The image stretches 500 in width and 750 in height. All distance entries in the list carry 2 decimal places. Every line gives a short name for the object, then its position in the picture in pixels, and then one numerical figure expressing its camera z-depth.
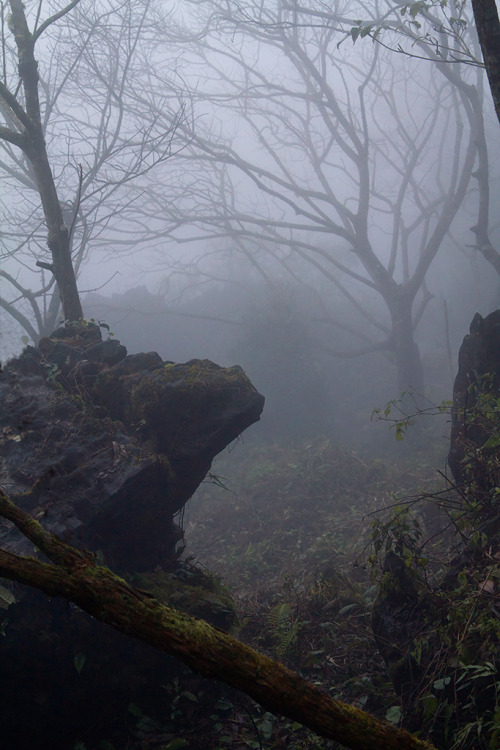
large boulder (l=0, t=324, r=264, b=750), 3.22
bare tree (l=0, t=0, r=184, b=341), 9.16
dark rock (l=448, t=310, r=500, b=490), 4.77
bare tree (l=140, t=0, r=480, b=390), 15.80
